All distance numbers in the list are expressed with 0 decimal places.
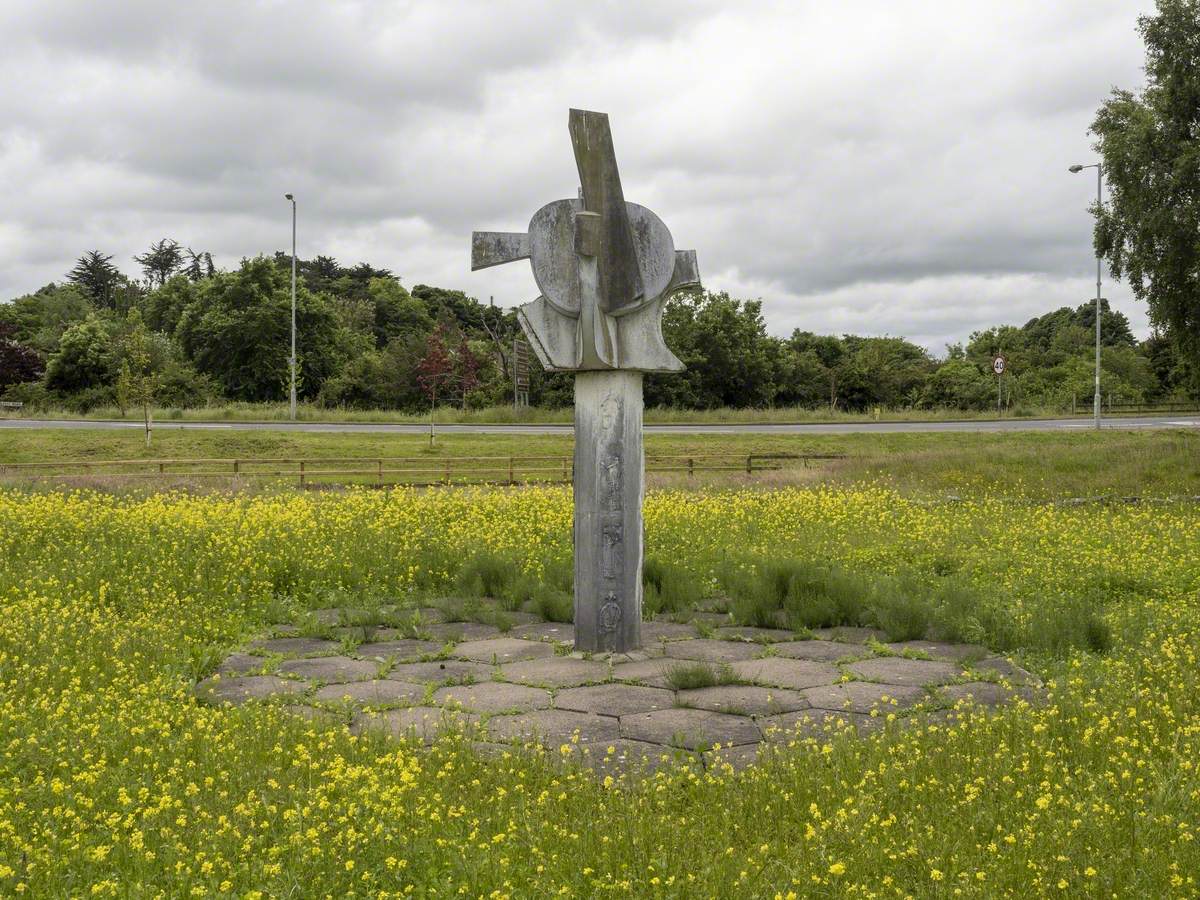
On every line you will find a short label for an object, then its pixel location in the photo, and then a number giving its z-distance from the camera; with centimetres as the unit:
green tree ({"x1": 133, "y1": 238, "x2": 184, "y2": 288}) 9238
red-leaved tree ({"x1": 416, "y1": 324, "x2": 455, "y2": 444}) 3375
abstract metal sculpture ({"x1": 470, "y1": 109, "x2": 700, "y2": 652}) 777
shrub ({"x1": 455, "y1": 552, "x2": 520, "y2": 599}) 1012
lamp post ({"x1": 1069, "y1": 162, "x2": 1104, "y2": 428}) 3212
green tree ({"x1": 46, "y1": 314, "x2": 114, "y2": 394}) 4528
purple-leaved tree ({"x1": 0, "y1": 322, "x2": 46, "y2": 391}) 4722
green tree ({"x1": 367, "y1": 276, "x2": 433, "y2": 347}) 6094
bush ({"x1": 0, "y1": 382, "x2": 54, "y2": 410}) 4397
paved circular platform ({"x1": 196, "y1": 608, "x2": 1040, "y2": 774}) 575
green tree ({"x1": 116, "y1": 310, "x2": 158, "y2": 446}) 2962
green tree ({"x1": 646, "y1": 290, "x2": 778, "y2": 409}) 4350
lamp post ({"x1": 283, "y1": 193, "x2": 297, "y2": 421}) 3663
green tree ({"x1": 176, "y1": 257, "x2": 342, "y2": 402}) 4734
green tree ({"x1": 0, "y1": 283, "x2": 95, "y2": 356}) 5691
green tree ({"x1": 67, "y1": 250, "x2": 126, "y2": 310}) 8938
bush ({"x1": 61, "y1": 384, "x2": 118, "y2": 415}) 4184
